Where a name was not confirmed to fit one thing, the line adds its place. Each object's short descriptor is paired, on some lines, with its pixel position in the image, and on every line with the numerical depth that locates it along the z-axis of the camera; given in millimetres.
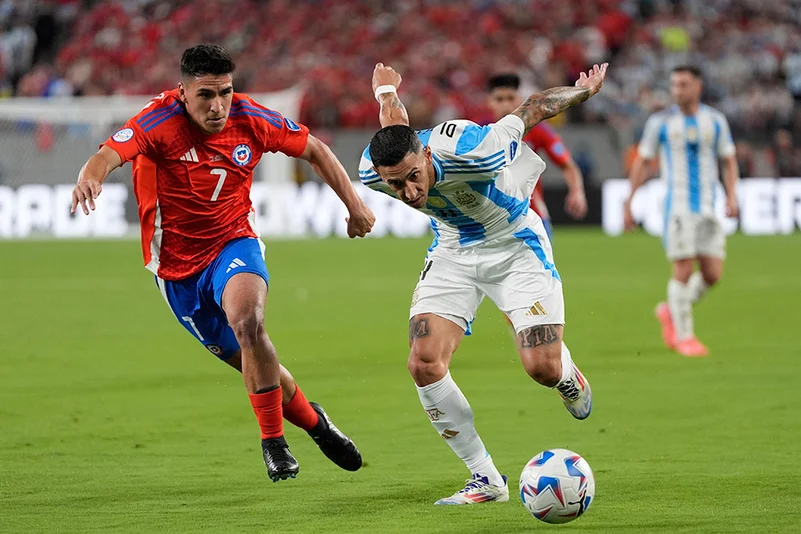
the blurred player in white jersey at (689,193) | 22625
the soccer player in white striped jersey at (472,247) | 11898
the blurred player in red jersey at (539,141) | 20281
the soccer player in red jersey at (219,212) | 12461
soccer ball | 10695
